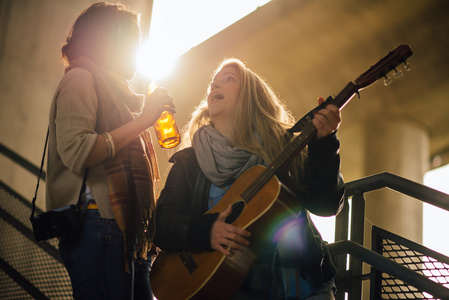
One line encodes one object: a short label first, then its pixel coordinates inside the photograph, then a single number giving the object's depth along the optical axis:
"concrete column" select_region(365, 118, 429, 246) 8.35
